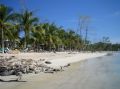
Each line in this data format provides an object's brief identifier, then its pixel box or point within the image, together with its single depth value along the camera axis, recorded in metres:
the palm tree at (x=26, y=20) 17.43
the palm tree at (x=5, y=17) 14.33
